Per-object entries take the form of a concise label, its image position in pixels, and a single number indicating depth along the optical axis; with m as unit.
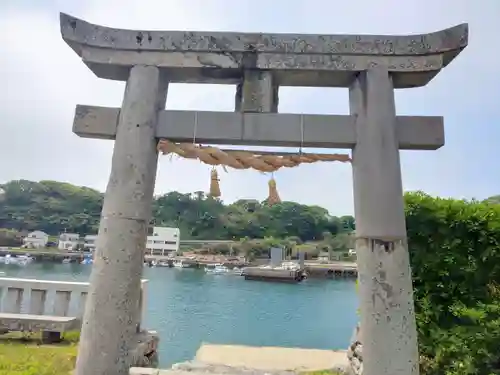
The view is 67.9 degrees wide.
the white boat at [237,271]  48.75
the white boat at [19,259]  46.56
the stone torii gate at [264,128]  3.31
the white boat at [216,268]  49.92
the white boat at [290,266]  45.12
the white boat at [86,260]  53.38
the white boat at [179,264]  55.25
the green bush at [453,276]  4.25
